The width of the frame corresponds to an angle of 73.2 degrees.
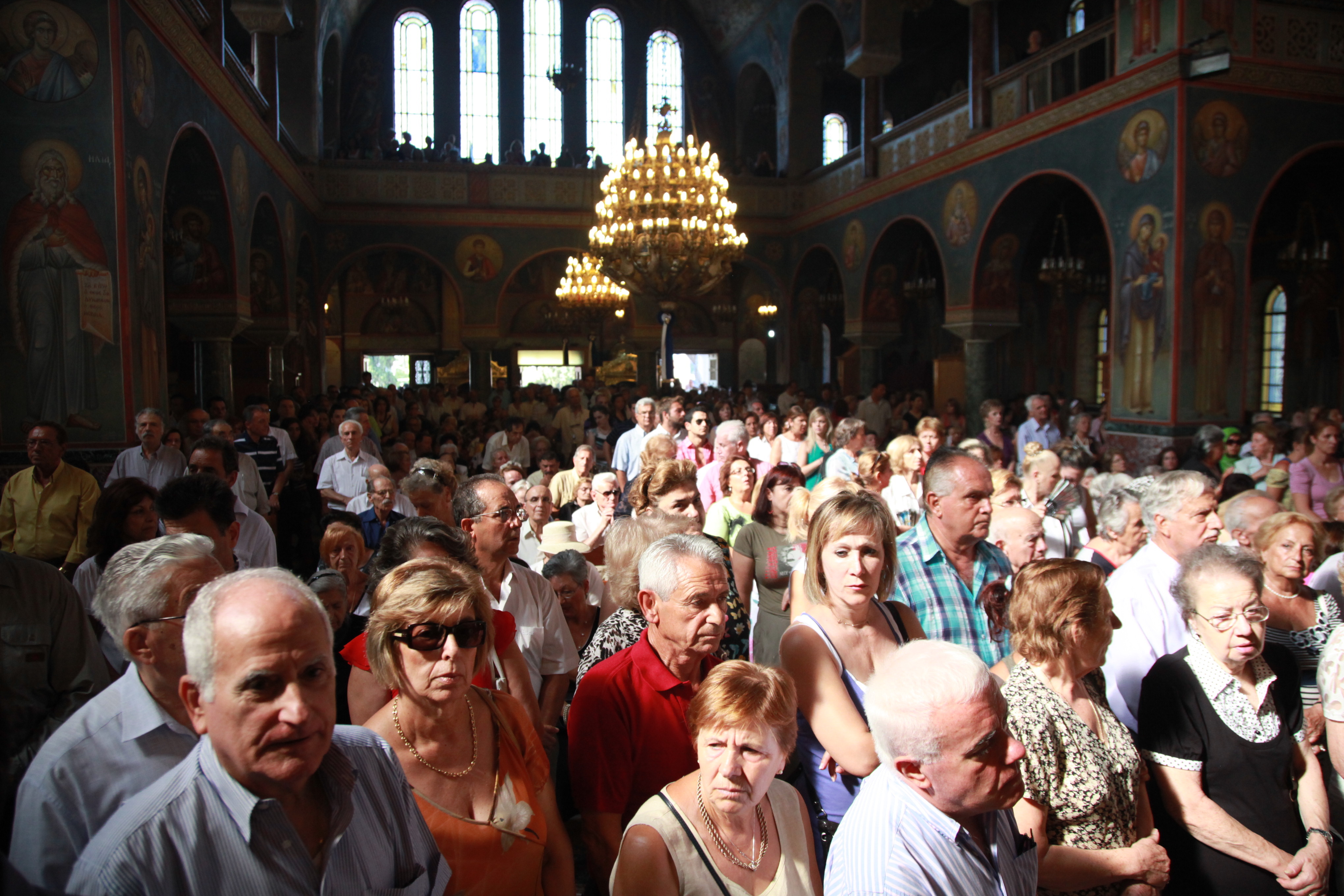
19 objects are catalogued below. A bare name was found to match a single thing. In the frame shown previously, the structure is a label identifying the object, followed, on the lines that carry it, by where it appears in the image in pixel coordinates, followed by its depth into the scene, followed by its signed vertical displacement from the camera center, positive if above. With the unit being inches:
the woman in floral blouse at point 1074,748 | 91.3 -35.7
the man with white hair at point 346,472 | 270.8 -19.5
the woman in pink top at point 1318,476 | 270.4 -22.4
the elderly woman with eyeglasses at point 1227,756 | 101.7 -40.3
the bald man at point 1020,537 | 148.4 -22.1
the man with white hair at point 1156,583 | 126.5 -26.4
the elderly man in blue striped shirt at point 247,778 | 57.1 -24.6
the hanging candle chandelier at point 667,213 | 423.5 +91.6
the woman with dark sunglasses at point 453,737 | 82.0 -30.9
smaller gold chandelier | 716.7 +93.3
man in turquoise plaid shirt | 129.1 -23.3
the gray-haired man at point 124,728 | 67.4 -26.4
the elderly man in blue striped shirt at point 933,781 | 67.6 -28.9
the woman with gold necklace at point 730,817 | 77.5 -36.7
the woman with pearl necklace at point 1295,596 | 135.3 -29.9
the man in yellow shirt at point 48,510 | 198.2 -22.1
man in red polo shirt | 91.2 -30.6
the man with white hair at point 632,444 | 321.7 -13.7
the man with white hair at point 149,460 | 247.0 -13.7
